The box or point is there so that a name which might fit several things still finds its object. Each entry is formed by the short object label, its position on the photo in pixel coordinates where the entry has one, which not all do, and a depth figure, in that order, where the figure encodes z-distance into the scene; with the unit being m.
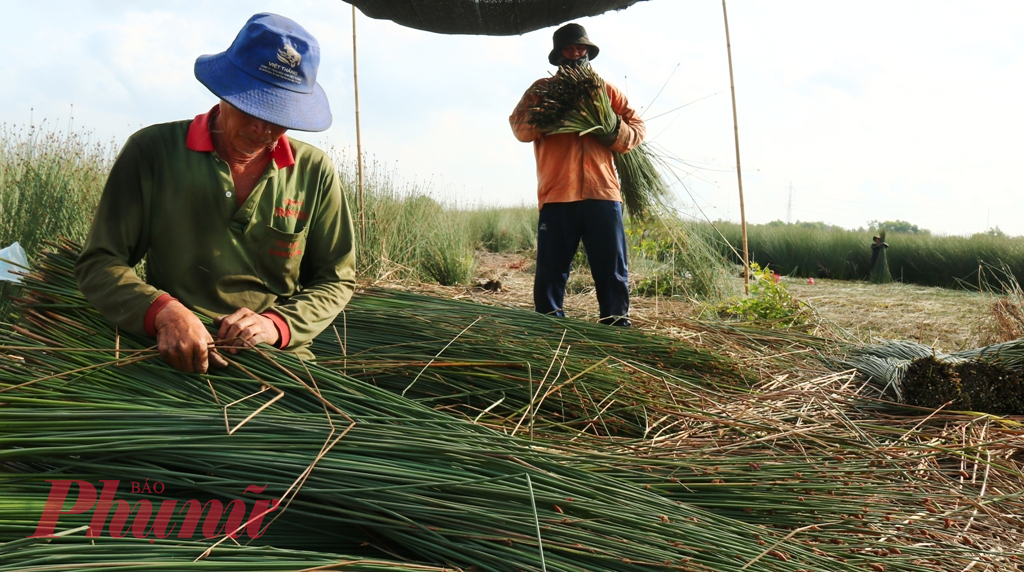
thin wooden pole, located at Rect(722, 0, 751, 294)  5.39
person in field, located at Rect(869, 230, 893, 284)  9.60
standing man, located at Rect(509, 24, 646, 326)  3.91
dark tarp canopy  2.82
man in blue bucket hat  1.67
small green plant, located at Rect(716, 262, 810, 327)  4.62
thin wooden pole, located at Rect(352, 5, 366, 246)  5.37
